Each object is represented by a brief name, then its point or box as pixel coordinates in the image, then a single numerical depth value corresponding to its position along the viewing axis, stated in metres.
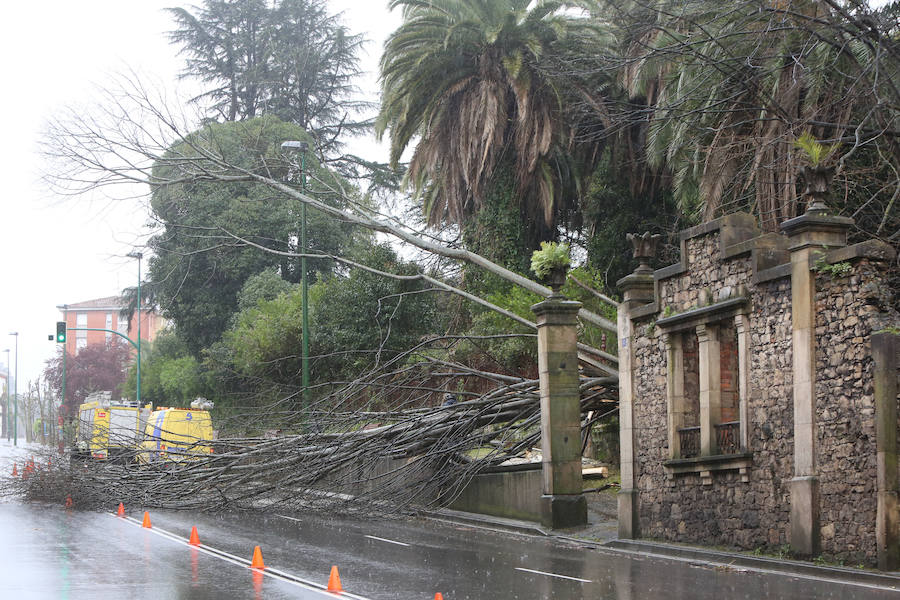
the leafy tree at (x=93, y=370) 89.06
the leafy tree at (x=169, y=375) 54.78
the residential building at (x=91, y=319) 131.88
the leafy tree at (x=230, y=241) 49.75
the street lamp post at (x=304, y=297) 29.82
